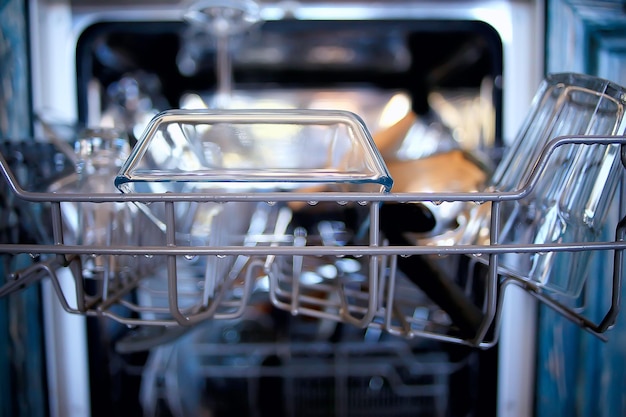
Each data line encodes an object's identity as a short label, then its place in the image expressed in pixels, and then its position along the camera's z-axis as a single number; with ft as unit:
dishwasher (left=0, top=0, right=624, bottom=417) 1.02
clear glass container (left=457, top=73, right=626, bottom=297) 1.07
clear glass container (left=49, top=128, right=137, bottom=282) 1.36
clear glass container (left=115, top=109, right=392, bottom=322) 0.94
